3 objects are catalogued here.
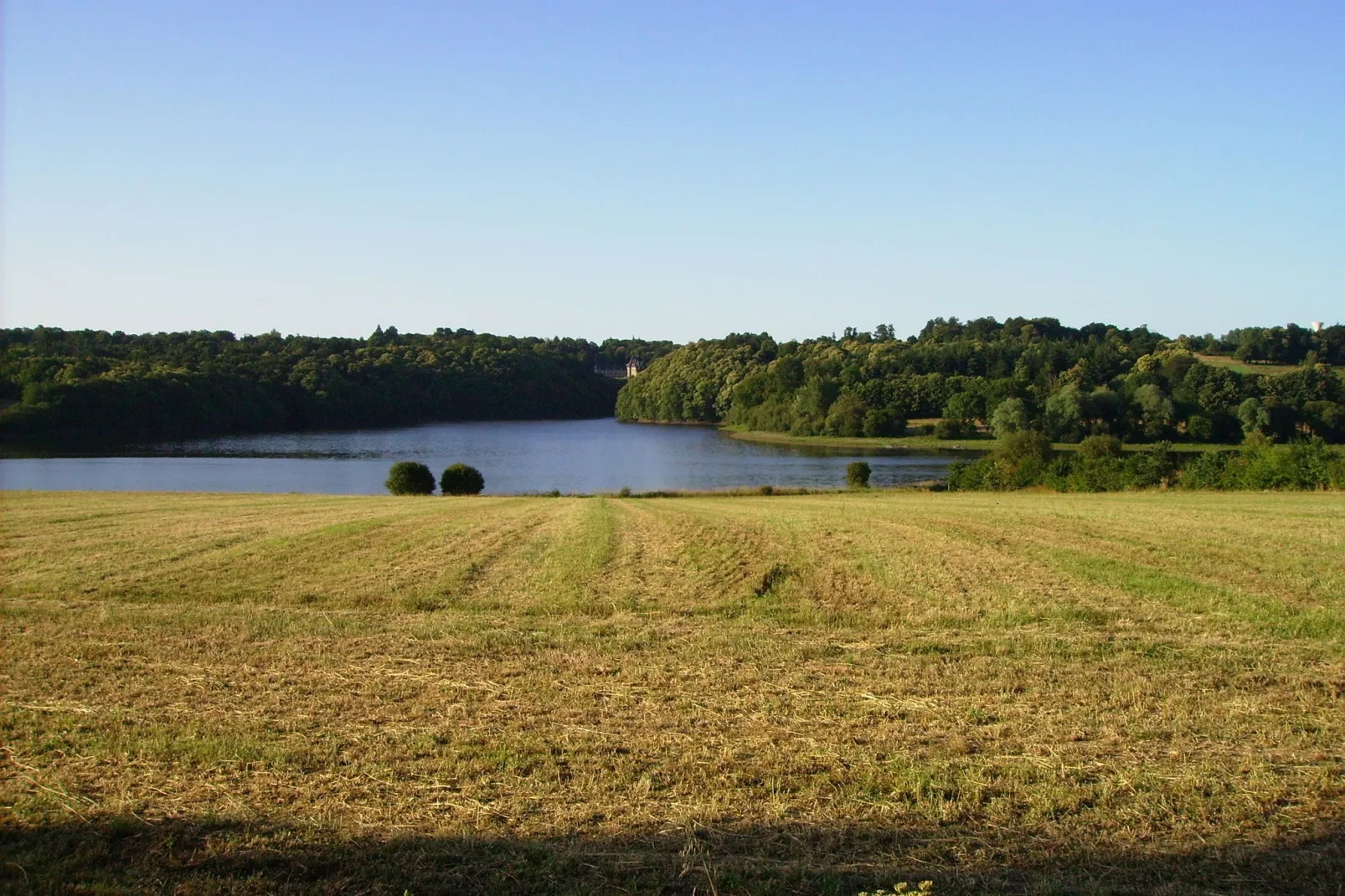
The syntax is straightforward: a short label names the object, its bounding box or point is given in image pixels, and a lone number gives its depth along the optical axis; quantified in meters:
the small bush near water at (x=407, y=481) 37.91
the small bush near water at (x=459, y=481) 39.03
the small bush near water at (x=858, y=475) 45.78
